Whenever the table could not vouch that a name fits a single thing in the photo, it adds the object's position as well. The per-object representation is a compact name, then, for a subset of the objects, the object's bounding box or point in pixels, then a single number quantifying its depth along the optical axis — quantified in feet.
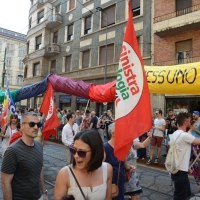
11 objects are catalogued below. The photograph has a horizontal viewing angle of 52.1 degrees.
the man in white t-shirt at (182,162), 11.07
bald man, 34.21
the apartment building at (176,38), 43.09
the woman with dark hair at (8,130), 16.40
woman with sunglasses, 5.55
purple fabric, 17.46
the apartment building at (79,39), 56.08
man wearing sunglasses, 7.12
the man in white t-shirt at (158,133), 25.12
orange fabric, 15.65
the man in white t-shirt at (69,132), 16.70
